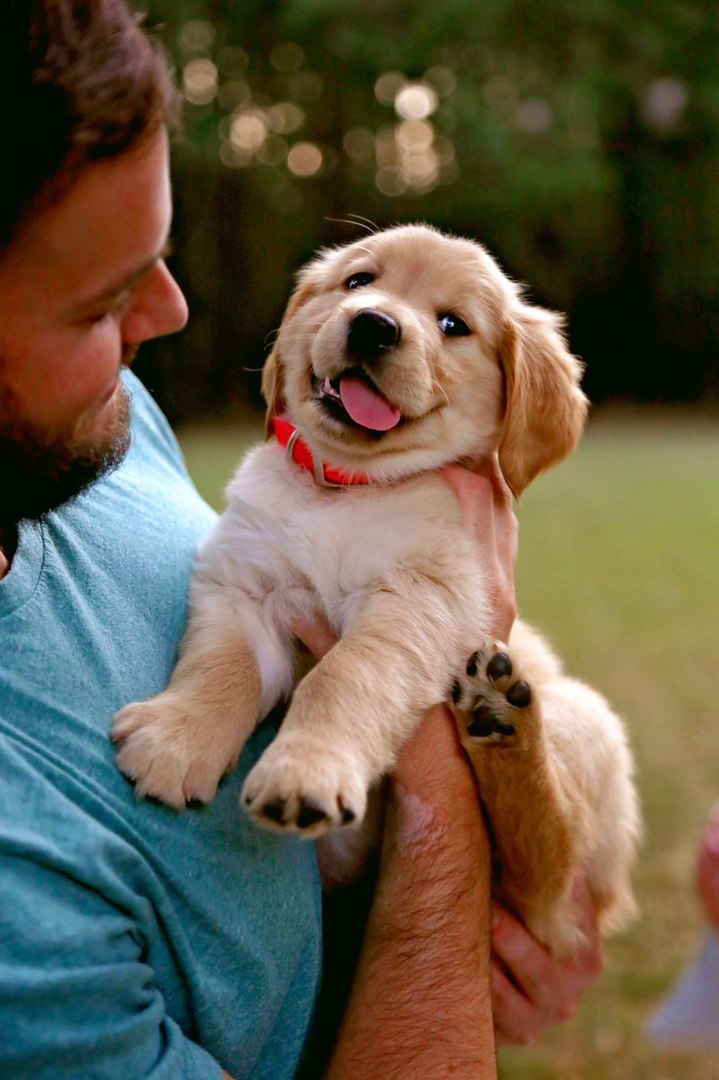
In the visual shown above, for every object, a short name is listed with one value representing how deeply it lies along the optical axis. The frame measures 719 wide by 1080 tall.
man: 1.01
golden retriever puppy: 1.10
